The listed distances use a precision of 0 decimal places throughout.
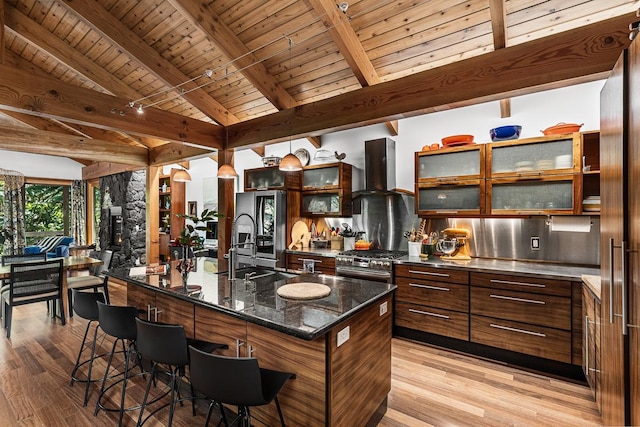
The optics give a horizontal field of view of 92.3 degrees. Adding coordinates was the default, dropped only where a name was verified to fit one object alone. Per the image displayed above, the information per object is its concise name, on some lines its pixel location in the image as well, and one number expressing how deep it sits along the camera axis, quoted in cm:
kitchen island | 157
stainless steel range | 356
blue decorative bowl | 318
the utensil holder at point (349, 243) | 445
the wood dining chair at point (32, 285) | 357
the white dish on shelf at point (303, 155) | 511
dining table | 369
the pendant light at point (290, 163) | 289
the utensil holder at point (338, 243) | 462
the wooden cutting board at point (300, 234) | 473
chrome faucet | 245
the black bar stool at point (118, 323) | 213
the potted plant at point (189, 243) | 262
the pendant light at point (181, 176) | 414
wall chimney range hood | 396
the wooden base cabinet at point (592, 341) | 204
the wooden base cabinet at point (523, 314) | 266
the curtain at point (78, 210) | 877
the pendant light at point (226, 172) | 334
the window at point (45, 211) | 818
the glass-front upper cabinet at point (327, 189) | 446
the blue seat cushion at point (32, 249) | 689
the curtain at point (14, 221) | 742
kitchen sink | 251
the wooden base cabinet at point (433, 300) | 311
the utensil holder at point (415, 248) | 377
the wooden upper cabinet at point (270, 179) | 469
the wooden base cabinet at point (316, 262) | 415
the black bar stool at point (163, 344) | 172
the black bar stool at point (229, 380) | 137
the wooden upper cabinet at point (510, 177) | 291
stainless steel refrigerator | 454
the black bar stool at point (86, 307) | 248
